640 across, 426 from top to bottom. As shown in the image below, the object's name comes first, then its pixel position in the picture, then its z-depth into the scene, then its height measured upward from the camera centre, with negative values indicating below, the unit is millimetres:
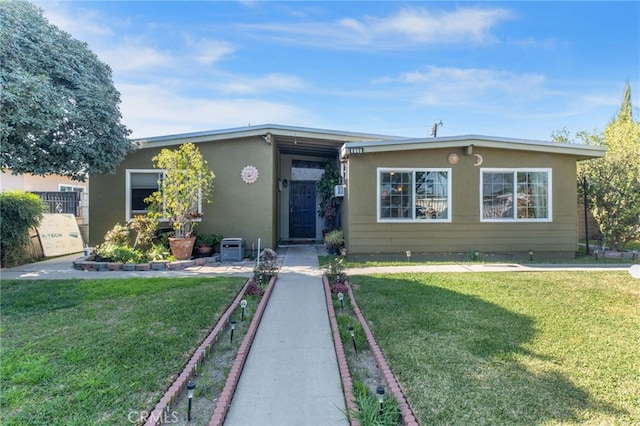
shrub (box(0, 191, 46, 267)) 7559 -139
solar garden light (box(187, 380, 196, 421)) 2257 -1254
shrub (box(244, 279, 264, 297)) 5220 -1201
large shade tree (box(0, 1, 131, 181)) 5570 +2195
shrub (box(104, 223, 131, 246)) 8078 -469
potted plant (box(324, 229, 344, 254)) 8938 -664
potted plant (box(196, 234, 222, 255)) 8484 -662
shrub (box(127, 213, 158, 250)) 8180 -250
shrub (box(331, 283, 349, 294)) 5367 -1206
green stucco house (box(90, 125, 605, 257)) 8273 +705
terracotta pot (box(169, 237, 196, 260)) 7957 -744
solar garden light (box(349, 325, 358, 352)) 3393 -1279
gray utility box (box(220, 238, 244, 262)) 8383 -880
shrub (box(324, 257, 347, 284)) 5918 -1054
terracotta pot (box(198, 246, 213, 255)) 8458 -860
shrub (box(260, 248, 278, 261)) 7116 -847
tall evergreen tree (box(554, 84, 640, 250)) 8727 +842
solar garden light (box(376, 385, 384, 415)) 2266 -1257
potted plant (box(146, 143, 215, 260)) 7965 +646
